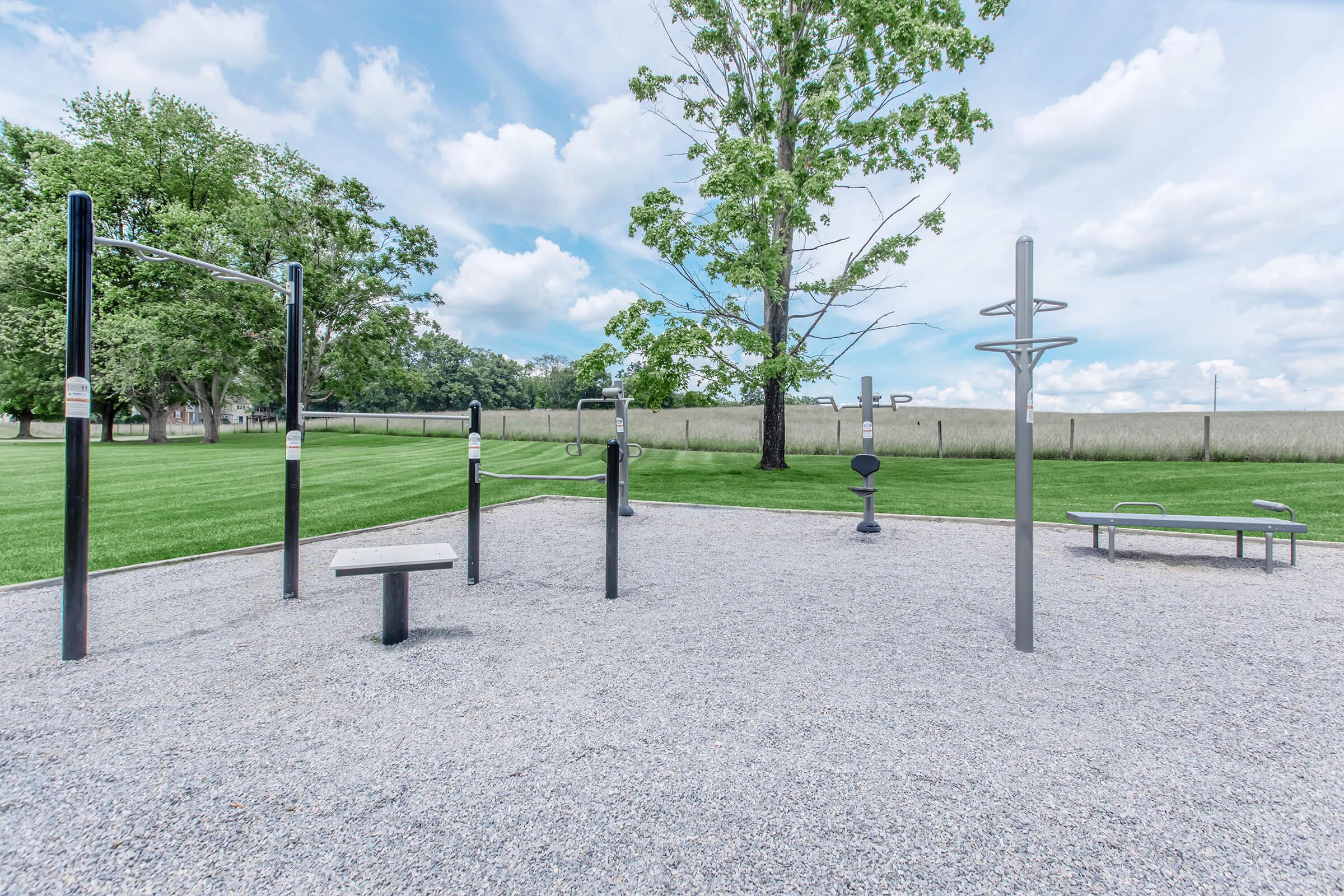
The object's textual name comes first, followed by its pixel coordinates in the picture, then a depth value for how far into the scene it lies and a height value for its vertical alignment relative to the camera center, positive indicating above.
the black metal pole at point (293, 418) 4.36 +0.19
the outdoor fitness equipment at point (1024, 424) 3.25 +0.15
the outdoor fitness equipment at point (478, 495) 4.35 -0.35
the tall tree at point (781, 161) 12.23 +6.07
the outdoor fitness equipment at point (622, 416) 7.35 +0.43
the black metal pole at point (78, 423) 3.19 +0.11
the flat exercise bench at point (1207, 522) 5.26 -0.62
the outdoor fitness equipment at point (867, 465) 6.90 -0.16
